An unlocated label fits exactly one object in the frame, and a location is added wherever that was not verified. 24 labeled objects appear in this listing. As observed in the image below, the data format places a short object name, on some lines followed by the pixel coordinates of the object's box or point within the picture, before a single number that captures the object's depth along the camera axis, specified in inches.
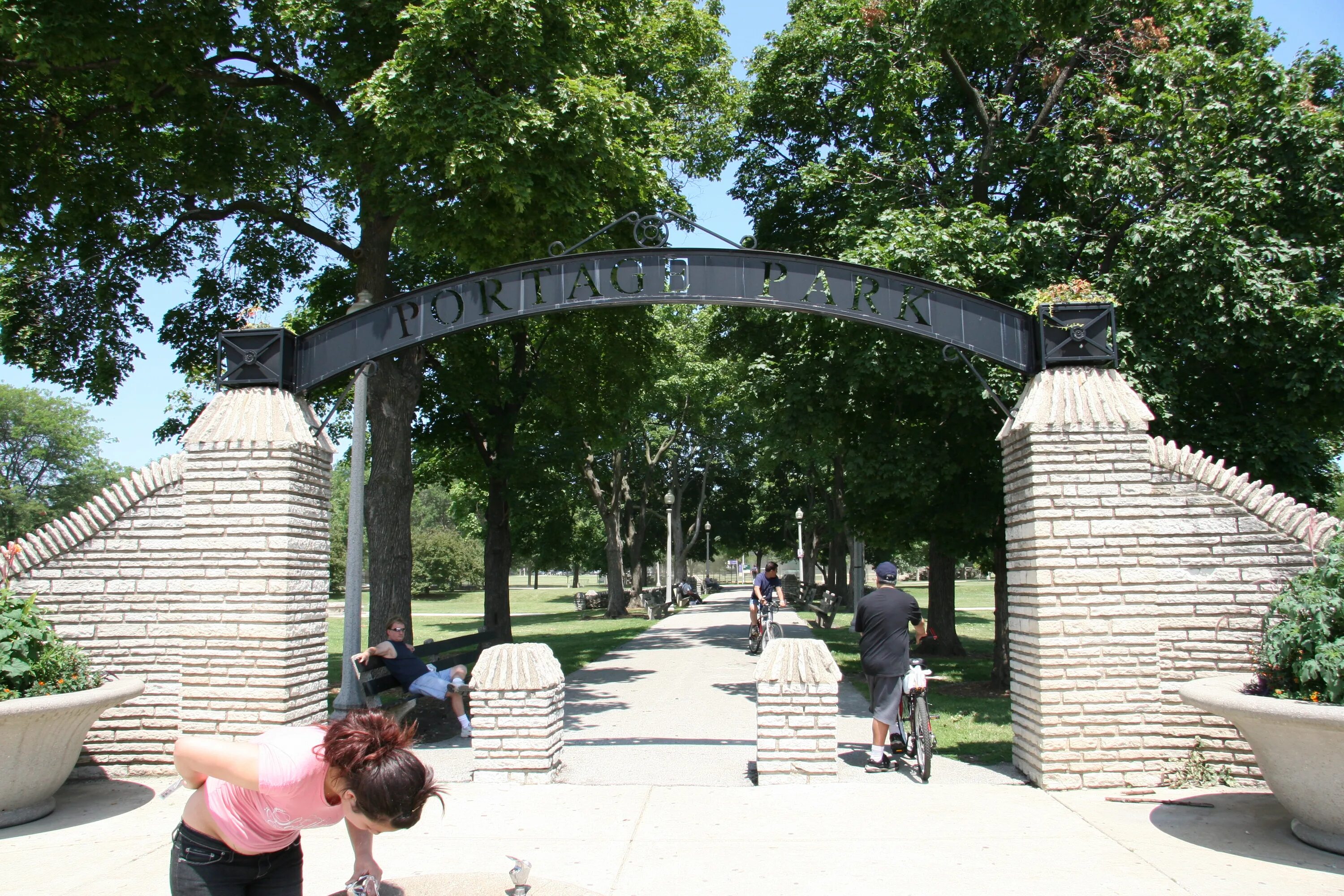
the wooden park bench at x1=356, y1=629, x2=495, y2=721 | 327.9
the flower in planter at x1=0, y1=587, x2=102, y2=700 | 249.9
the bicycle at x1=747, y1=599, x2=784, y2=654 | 677.2
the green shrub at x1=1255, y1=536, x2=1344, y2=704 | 216.7
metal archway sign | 301.9
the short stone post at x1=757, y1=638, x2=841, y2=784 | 281.1
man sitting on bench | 340.8
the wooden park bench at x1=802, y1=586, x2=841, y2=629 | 952.9
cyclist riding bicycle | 681.0
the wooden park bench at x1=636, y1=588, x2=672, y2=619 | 1259.2
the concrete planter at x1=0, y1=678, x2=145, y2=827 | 234.8
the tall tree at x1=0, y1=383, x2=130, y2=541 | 2272.4
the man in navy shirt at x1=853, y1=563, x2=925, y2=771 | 303.9
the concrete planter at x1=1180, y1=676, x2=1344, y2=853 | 202.8
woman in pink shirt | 104.2
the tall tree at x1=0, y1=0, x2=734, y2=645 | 401.4
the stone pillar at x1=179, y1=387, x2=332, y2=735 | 279.1
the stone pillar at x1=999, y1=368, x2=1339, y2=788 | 265.9
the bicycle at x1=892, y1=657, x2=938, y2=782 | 286.2
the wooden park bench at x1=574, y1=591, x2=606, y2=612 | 1658.5
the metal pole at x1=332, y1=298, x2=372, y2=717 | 336.2
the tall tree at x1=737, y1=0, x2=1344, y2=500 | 399.2
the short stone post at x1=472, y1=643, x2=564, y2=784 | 287.6
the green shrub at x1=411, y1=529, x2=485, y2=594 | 2500.0
